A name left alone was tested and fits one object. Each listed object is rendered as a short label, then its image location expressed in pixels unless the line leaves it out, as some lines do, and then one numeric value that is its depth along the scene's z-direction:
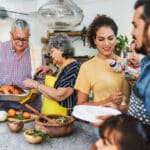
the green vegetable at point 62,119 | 1.86
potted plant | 4.73
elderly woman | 2.16
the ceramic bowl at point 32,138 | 1.71
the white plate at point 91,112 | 1.52
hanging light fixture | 2.76
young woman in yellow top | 1.99
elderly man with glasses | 2.48
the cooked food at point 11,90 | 2.24
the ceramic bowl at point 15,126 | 1.89
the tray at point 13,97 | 2.22
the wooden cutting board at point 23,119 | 2.03
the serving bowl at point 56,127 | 1.79
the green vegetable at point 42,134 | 1.75
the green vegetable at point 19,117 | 2.07
